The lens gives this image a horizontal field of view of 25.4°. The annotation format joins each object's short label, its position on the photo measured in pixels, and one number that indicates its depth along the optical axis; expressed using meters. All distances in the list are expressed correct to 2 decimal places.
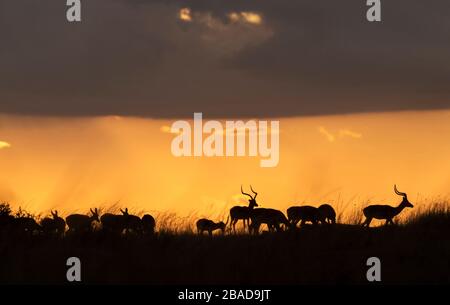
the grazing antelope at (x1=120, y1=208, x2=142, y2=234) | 25.55
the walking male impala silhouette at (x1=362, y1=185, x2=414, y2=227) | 26.95
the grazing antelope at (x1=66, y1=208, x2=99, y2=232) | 26.67
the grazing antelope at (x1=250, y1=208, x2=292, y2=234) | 28.17
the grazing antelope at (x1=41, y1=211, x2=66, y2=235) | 23.99
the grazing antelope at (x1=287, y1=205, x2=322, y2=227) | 28.03
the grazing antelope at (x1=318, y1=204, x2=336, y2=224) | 27.37
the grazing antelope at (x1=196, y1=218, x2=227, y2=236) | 27.64
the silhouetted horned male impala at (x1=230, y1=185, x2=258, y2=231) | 30.86
